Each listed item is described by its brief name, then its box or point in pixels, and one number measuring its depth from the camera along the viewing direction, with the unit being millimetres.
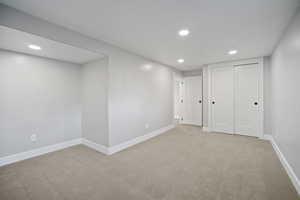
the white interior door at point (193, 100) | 5621
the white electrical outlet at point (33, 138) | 2724
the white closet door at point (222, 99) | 4367
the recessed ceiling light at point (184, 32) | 2256
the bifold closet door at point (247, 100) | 3980
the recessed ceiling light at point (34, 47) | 2242
